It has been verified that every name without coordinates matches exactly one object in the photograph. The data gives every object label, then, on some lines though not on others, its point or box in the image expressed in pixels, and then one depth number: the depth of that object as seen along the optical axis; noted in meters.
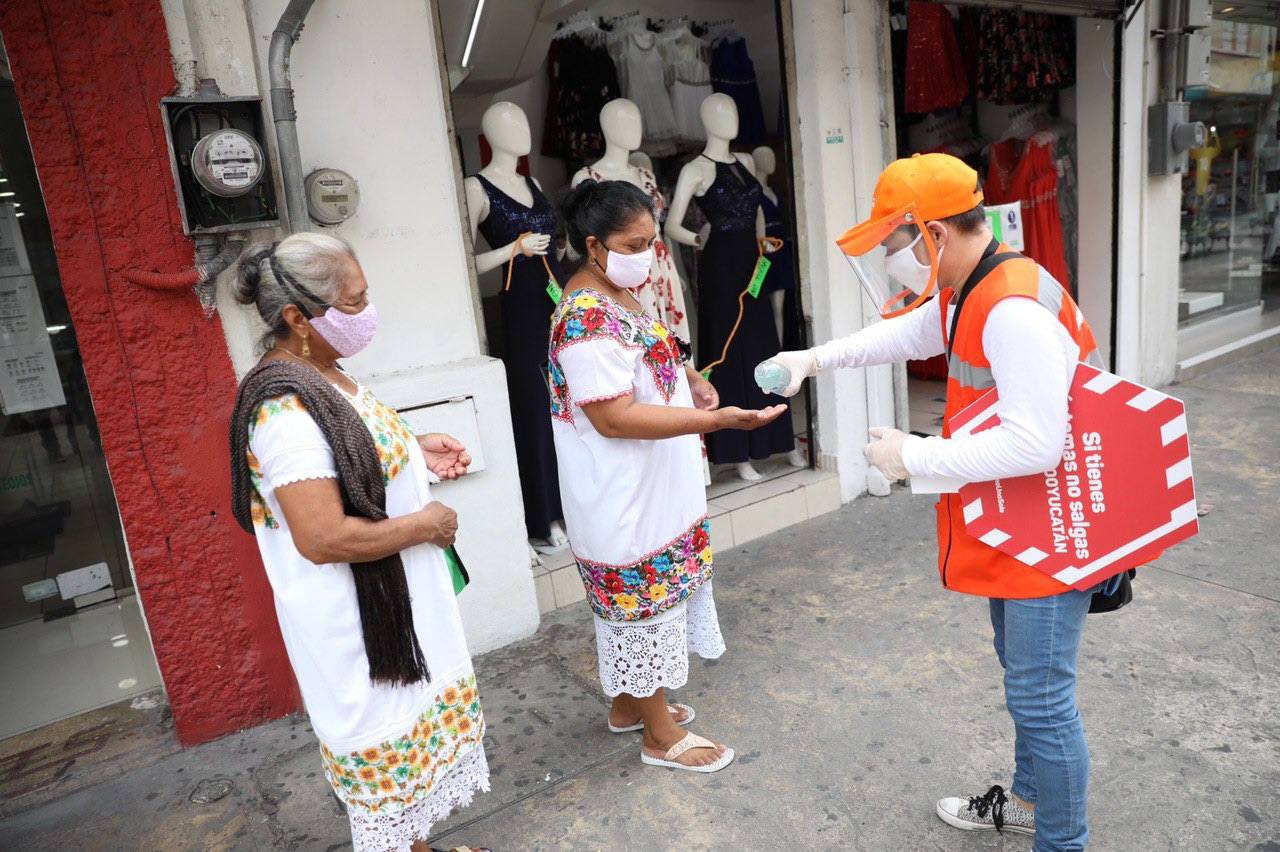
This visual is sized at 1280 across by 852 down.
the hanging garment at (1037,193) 5.56
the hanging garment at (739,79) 4.88
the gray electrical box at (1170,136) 5.25
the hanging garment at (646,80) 4.58
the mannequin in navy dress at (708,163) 3.93
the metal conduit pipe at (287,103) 2.44
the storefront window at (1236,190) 6.52
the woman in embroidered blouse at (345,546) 1.51
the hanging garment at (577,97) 4.43
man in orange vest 1.50
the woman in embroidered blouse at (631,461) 2.05
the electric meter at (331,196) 2.60
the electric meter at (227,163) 2.29
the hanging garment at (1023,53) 5.21
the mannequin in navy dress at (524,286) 3.37
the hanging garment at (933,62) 5.23
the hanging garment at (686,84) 4.68
